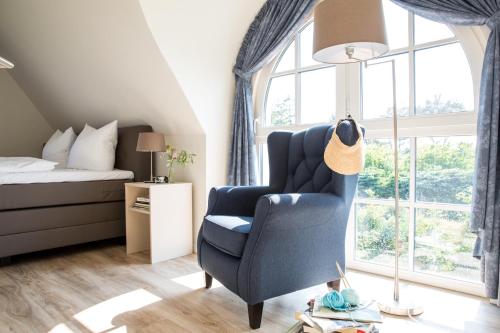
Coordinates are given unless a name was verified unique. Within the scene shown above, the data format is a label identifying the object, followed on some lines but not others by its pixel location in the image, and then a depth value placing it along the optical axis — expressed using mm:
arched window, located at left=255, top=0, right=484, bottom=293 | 2158
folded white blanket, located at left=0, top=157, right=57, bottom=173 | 2770
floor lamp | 1584
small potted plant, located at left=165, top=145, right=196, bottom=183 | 3062
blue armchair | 1669
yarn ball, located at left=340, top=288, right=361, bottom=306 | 1219
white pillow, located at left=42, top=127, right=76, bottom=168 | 3869
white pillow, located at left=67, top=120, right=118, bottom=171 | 3386
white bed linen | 2744
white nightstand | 2812
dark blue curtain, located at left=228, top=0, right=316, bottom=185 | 2803
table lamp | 2957
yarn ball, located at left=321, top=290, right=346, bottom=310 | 1186
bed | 2715
